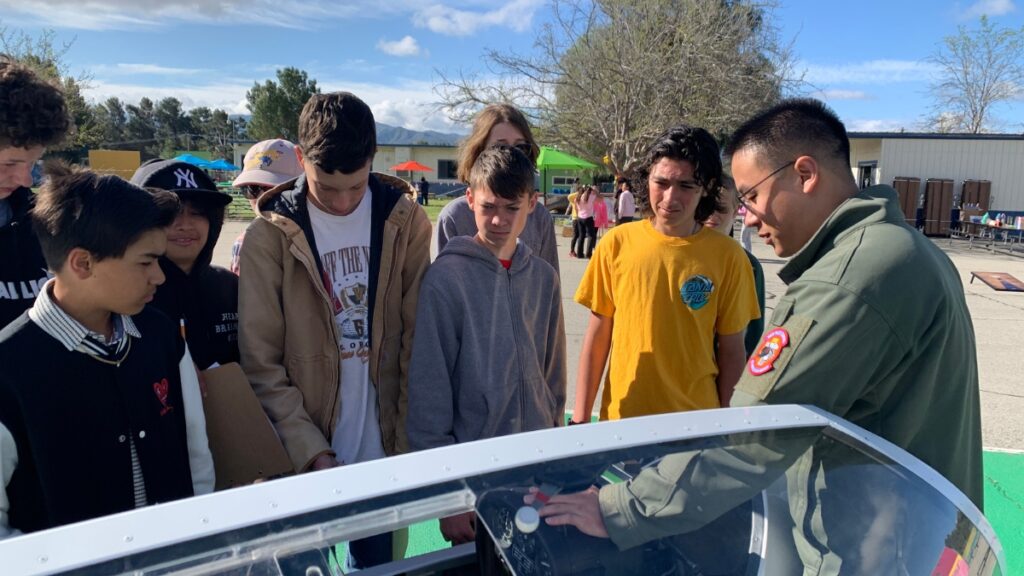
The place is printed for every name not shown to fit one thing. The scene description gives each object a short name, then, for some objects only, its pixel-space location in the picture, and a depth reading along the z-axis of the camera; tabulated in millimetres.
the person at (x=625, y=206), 13665
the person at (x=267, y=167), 3340
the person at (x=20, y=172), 1866
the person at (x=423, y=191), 31909
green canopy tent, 20016
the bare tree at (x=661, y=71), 19094
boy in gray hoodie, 1946
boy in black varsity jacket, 1436
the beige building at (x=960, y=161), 21016
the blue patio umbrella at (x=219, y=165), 31962
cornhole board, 9875
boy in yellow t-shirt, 2449
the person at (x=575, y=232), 13581
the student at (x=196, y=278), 2176
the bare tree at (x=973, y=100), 32094
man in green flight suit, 1267
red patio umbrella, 38031
